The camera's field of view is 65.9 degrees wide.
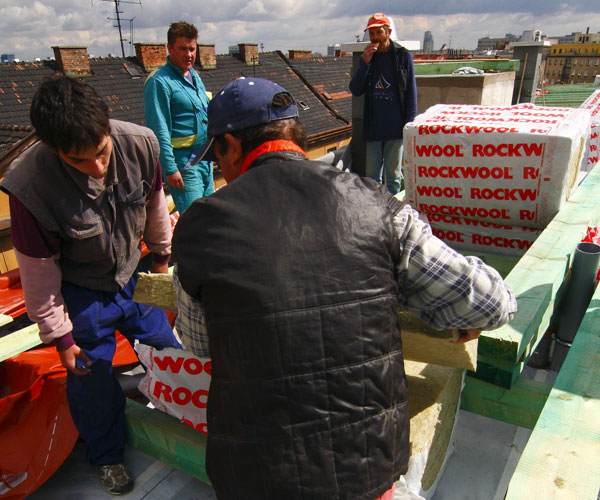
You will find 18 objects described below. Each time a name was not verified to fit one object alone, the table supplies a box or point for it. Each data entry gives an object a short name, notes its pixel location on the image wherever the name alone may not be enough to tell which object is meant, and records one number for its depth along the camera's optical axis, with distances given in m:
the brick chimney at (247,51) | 24.14
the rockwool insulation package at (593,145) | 4.16
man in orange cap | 4.73
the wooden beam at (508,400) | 2.00
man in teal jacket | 3.80
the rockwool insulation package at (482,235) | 3.15
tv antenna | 34.30
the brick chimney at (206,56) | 20.92
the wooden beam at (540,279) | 1.82
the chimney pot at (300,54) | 27.62
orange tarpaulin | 2.24
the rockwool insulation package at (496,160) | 2.79
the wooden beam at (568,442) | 1.33
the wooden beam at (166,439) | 2.13
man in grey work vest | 1.81
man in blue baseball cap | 1.18
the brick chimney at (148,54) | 19.78
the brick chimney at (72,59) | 17.52
